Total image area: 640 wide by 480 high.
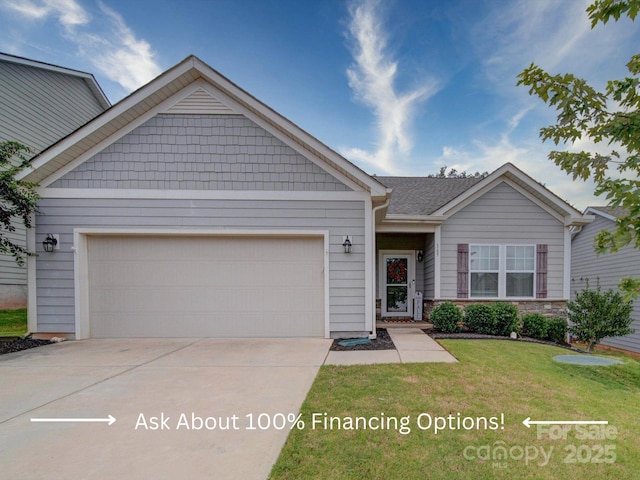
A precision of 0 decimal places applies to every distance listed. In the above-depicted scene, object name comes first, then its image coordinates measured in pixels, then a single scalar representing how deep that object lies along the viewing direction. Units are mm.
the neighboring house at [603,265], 9844
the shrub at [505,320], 7078
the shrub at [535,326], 7273
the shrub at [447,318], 7066
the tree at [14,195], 5574
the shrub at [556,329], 7395
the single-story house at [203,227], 6211
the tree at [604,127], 2006
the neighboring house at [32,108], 9516
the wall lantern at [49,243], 6129
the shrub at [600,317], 6738
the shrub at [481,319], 7051
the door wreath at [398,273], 9305
